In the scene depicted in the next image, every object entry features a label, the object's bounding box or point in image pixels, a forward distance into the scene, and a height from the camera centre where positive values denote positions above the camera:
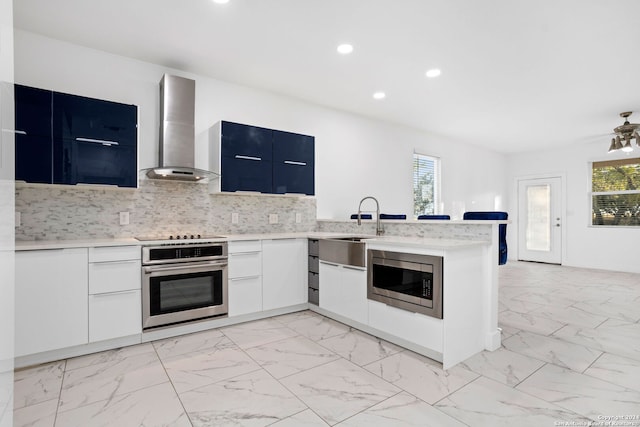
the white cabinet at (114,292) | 2.62 -0.63
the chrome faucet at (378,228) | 3.55 -0.14
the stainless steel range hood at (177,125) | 3.33 +0.90
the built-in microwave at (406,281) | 2.39 -0.52
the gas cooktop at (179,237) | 3.01 -0.22
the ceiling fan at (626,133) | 5.07 +1.29
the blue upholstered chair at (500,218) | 3.42 -0.03
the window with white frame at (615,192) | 6.46 +0.46
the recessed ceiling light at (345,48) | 3.11 +1.58
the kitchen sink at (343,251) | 3.04 -0.35
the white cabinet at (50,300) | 2.36 -0.63
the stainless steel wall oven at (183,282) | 2.84 -0.61
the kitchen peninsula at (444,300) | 2.38 -0.68
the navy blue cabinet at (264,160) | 3.53 +0.62
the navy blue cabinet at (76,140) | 2.57 +0.62
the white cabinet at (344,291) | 3.05 -0.74
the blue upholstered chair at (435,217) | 4.41 -0.02
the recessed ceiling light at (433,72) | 3.64 +1.59
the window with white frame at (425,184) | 6.13 +0.58
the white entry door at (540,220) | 7.41 -0.10
